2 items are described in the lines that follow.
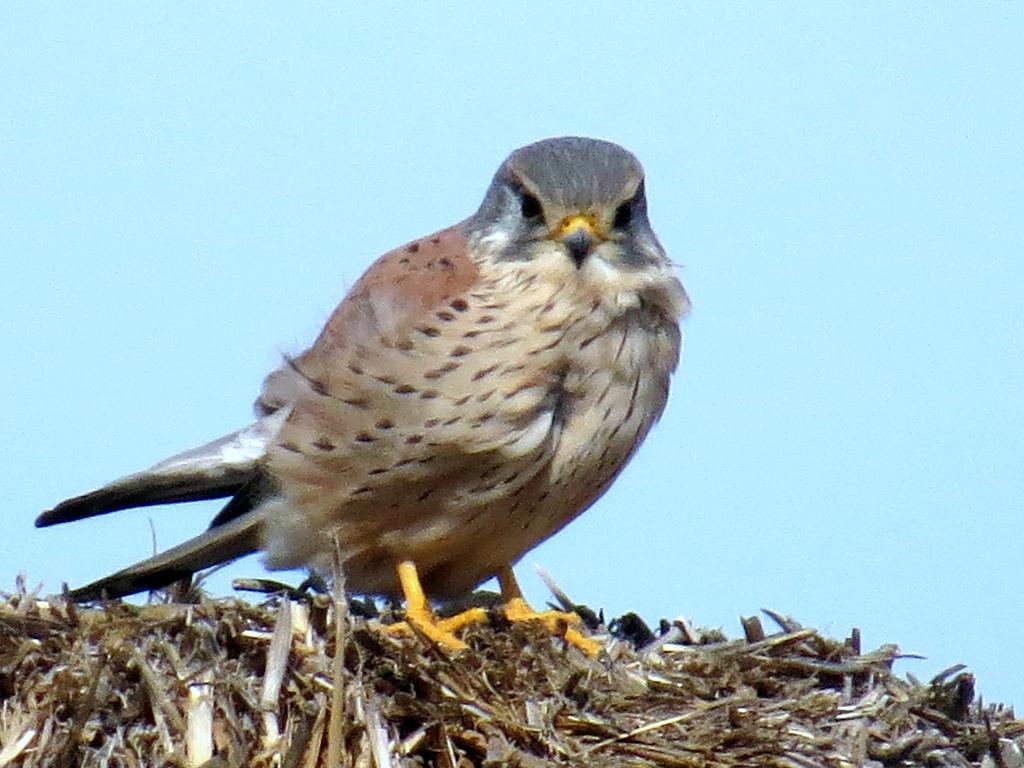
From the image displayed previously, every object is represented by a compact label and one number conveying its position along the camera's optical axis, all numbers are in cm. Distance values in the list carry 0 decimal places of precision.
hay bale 868
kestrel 1067
